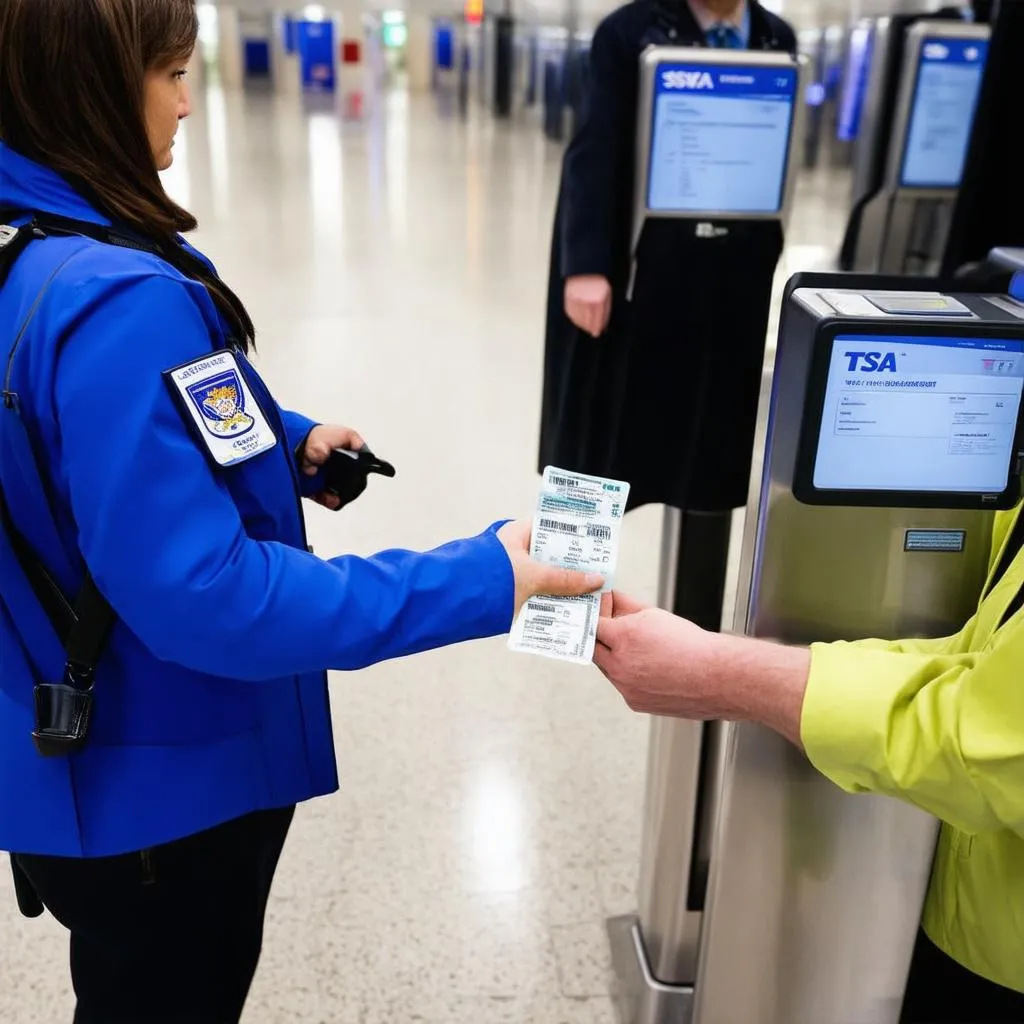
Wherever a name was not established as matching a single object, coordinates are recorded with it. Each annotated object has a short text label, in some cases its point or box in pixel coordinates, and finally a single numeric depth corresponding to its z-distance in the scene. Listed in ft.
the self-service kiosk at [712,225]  6.74
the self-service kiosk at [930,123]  12.78
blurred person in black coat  7.15
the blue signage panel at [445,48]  76.23
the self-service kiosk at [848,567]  3.25
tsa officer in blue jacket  2.94
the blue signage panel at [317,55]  69.21
